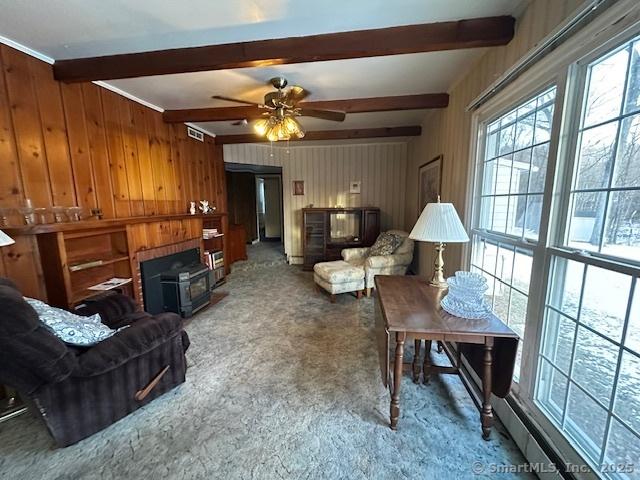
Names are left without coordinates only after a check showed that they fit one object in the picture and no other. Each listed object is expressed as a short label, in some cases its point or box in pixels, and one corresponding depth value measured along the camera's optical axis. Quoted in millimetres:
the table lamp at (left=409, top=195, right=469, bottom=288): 1754
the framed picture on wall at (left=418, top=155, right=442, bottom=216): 3029
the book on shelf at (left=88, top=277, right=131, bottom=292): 2461
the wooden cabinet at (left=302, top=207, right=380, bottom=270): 5027
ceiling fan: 2396
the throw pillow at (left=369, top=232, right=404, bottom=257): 3805
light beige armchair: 3648
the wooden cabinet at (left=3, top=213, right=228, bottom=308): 2057
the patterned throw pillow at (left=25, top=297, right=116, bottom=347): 1413
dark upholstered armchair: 1154
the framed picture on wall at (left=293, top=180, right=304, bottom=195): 5469
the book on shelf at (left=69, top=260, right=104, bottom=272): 2235
